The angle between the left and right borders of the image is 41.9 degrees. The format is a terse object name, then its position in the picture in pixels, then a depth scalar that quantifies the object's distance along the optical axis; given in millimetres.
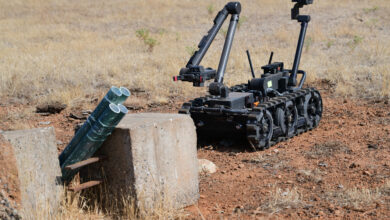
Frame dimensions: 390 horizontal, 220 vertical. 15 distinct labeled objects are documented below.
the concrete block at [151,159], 4980
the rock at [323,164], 7034
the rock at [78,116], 10180
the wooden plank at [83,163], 4820
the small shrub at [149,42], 17906
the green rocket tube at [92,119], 4781
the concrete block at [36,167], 4504
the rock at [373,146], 7779
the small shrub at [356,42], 17466
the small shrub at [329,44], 17859
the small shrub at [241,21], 24125
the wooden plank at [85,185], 4868
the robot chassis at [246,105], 7879
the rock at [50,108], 10578
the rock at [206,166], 7029
